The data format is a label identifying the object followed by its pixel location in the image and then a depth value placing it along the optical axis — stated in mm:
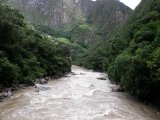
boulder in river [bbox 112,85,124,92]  35934
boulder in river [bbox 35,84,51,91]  34000
